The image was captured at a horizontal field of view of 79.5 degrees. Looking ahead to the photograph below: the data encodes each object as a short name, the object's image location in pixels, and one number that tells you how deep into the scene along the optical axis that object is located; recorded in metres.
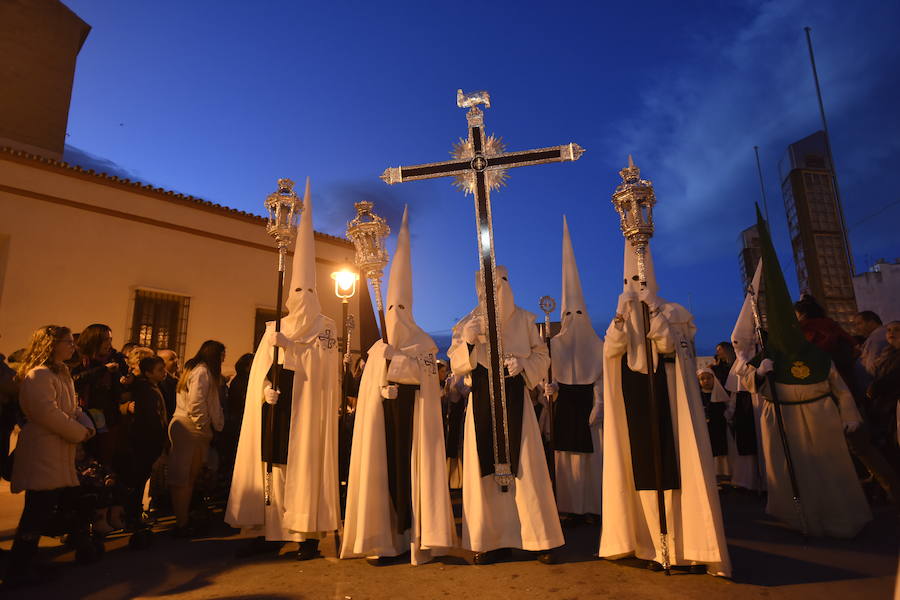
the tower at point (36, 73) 15.38
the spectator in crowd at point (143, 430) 5.25
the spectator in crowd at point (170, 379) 6.38
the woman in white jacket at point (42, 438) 3.75
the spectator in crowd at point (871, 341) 5.71
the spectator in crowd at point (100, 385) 4.84
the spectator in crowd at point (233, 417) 6.84
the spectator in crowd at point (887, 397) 4.95
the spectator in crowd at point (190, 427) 5.37
